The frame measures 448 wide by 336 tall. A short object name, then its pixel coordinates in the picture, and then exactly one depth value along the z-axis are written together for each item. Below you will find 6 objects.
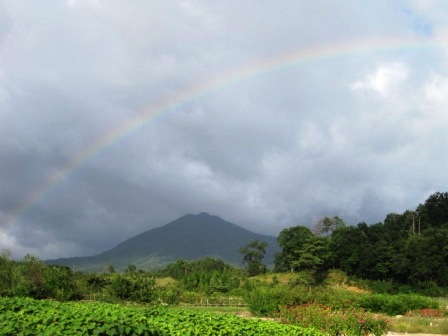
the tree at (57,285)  38.09
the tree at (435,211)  95.94
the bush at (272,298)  26.14
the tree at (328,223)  102.12
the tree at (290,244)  91.27
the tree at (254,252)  109.62
